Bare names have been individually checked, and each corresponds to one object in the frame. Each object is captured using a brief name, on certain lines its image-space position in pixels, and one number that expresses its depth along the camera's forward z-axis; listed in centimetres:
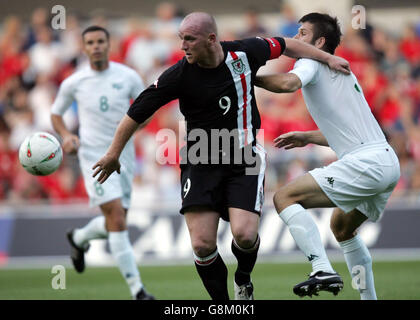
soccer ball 1466
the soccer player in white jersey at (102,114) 1748
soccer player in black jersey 1255
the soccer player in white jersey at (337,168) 1258
